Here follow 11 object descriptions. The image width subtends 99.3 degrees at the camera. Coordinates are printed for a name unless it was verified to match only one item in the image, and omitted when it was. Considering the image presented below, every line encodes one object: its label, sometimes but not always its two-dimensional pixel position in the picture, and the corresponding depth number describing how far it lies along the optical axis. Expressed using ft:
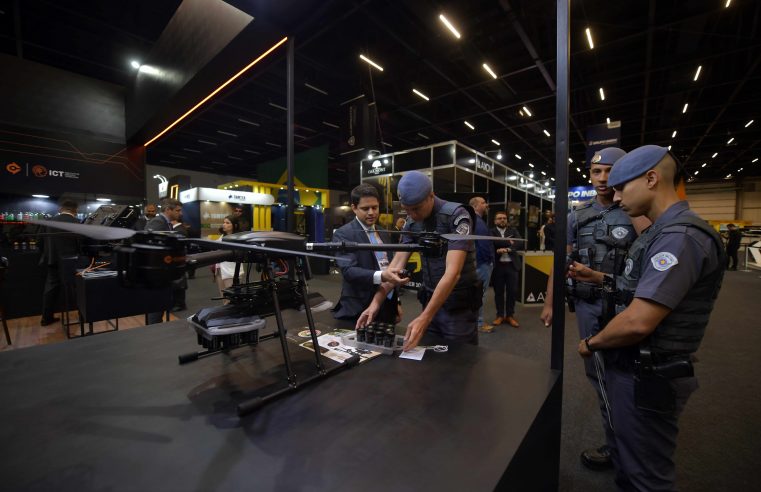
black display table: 1.99
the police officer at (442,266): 4.83
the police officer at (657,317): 3.39
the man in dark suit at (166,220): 12.03
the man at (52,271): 13.83
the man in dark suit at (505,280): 14.29
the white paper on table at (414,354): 3.83
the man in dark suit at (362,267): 5.76
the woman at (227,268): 11.55
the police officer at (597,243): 5.64
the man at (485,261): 13.12
